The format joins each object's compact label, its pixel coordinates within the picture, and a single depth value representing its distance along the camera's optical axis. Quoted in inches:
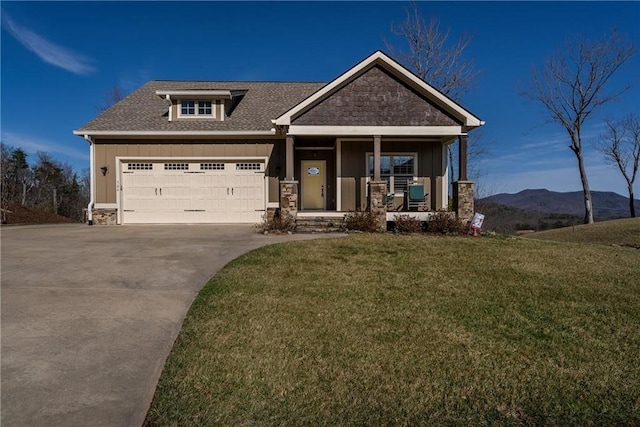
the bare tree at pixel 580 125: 992.9
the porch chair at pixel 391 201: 554.7
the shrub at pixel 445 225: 456.1
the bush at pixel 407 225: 458.0
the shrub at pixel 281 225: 446.0
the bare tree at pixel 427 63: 873.1
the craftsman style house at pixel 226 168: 564.7
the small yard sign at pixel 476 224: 445.1
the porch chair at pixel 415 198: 538.6
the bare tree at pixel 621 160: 1167.0
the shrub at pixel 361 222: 456.8
